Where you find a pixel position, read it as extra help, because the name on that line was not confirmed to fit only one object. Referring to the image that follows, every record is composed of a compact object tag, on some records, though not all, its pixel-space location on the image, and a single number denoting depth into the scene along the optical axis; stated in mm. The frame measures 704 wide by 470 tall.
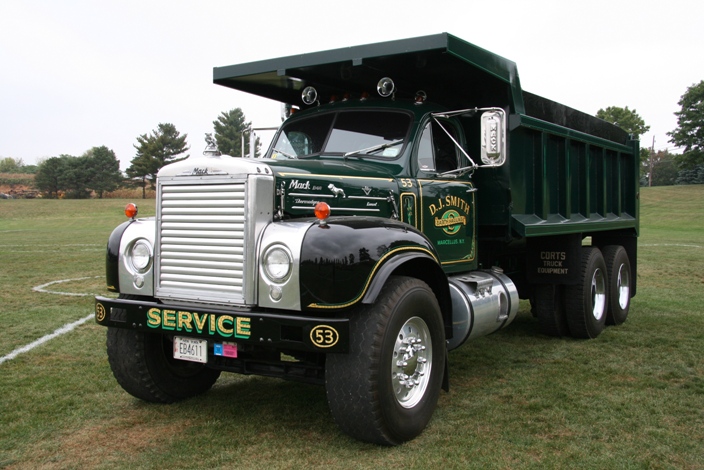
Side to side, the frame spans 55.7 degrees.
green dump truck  4148
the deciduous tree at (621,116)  71562
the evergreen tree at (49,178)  65438
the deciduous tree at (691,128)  70375
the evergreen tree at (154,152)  66188
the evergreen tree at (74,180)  65188
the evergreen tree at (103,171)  66500
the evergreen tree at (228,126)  76375
